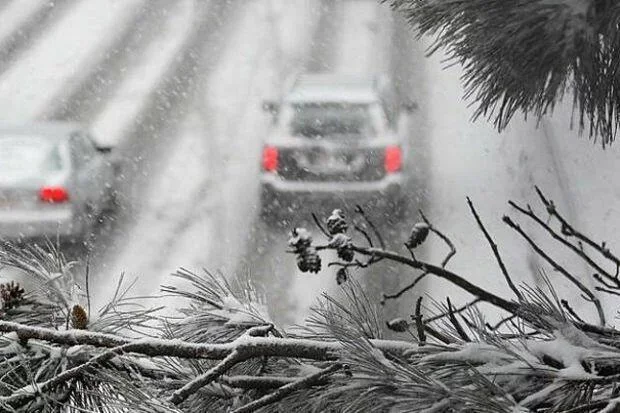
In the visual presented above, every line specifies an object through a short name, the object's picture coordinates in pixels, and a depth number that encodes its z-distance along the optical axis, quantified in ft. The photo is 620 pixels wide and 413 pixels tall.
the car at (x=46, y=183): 67.10
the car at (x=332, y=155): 72.84
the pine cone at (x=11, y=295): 13.58
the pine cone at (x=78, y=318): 13.37
